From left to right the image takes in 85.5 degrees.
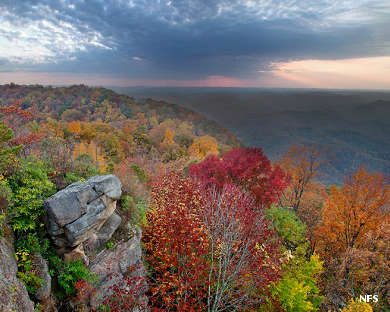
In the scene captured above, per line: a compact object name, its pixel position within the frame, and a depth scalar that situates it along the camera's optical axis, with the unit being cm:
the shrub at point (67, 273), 625
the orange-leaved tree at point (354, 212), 1462
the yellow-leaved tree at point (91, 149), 2440
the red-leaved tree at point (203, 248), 861
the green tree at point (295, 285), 835
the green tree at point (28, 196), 597
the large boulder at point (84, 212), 649
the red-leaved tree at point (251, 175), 1398
